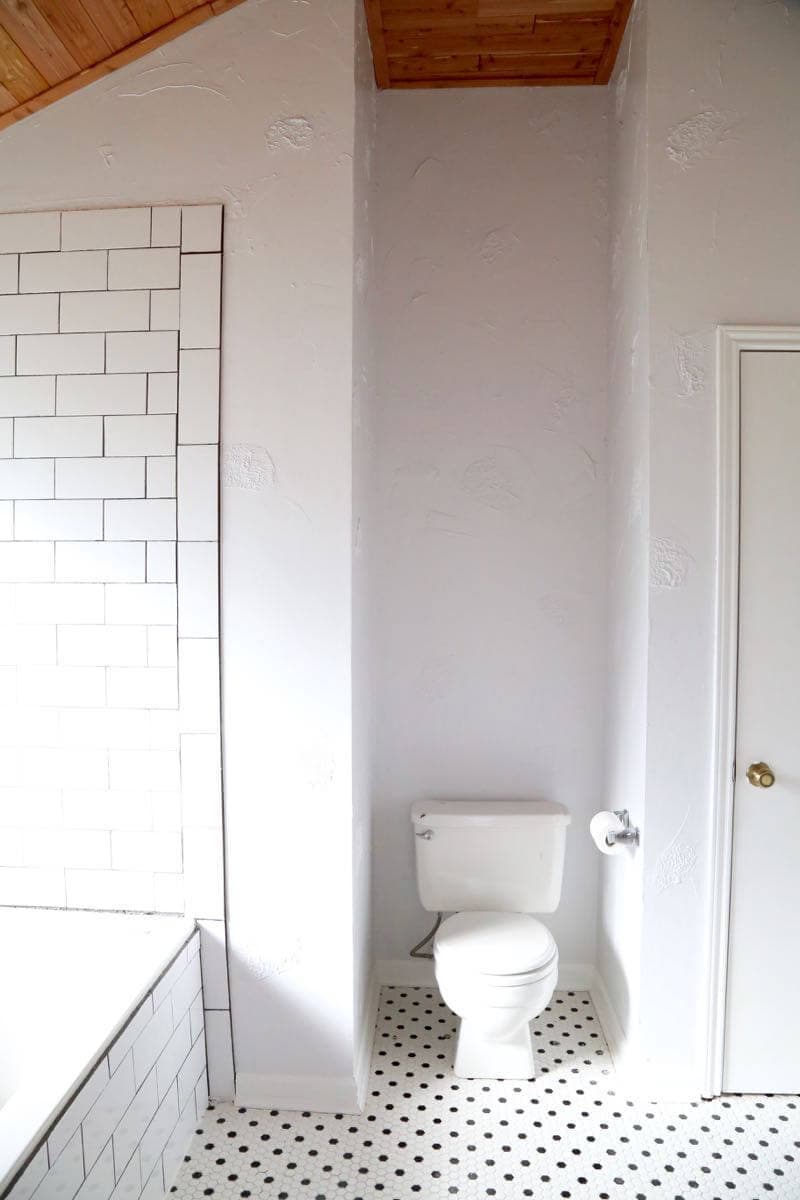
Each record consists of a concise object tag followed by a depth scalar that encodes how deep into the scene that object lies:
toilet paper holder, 2.07
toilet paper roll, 2.11
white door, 1.95
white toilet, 2.10
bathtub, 1.31
